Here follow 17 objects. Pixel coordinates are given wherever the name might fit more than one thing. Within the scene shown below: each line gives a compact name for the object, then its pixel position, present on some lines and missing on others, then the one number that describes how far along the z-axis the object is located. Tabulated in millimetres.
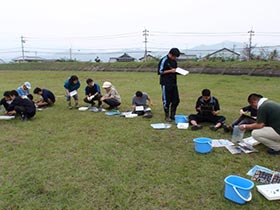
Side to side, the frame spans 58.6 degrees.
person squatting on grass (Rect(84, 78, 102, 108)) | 6570
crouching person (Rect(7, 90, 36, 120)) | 5273
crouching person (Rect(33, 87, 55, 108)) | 6926
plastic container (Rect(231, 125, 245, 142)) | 3998
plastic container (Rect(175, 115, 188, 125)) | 4938
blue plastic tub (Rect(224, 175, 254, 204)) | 2311
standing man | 4891
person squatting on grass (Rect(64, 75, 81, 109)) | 6458
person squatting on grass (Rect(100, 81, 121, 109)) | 6418
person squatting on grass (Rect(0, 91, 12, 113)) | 5516
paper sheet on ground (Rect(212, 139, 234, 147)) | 3754
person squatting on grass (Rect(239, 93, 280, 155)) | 3178
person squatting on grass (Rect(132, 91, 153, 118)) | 5766
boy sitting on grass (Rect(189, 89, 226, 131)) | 4642
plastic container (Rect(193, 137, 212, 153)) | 3439
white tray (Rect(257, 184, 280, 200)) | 2385
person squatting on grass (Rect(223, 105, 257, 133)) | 4316
